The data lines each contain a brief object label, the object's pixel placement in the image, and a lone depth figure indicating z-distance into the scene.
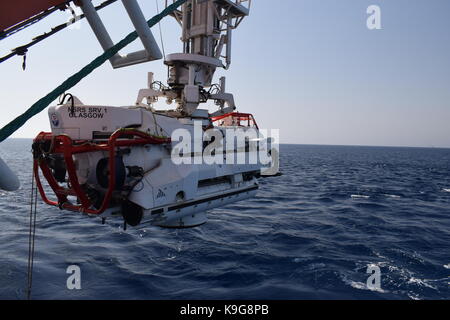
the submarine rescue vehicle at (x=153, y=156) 6.96
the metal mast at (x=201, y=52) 11.12
